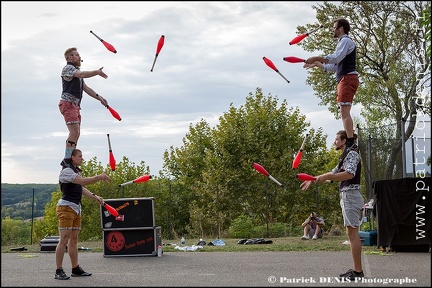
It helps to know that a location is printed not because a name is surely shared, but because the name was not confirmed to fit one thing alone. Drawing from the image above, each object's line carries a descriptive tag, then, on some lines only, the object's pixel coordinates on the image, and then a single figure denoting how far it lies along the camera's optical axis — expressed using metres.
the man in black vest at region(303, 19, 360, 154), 7.83
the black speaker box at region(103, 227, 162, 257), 10.19
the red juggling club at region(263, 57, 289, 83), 8.55
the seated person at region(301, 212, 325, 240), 14.50
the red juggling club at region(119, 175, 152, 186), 8.37
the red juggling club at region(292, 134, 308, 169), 7.90
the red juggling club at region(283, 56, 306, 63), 7.82
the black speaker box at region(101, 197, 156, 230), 10.22
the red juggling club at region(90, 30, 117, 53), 8.59
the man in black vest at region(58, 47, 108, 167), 8.30
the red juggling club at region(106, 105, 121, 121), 8.46
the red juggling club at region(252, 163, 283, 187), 8.16
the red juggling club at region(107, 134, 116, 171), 8.39
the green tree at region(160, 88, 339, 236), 26.50
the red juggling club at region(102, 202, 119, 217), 8.01
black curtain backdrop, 9.65
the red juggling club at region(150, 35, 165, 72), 8.67
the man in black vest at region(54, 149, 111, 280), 7.24
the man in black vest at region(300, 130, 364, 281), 6.47
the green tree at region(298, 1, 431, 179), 23.72
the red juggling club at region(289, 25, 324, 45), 8.38
